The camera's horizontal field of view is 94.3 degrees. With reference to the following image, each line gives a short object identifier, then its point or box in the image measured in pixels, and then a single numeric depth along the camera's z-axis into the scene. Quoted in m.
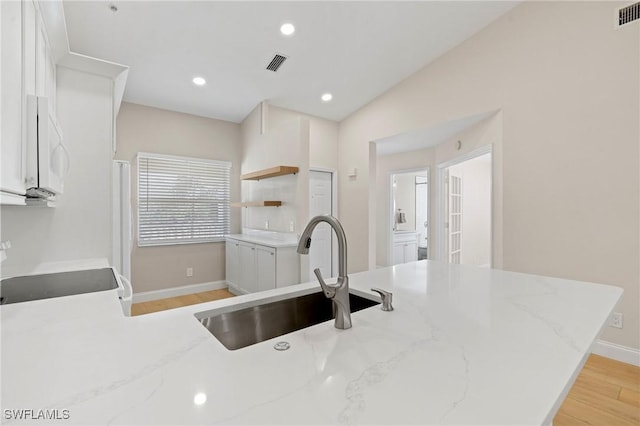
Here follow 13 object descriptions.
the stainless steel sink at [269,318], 1.17
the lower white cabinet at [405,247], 6.14
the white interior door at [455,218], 5.20
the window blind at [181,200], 4.38
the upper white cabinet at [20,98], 1.01
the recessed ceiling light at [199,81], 3.78
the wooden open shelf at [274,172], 3.77
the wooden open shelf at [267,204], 4.14
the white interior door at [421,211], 6.91
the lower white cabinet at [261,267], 3.65
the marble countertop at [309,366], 0.57
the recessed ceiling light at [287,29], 3.02
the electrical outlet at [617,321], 2.50
